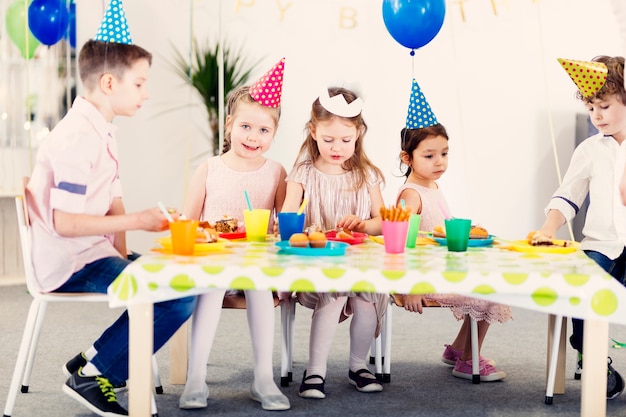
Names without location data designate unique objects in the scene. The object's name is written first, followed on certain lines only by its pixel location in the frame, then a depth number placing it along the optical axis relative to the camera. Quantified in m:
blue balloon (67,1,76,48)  5.00
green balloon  4.67
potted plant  5.00
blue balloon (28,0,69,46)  4.56
